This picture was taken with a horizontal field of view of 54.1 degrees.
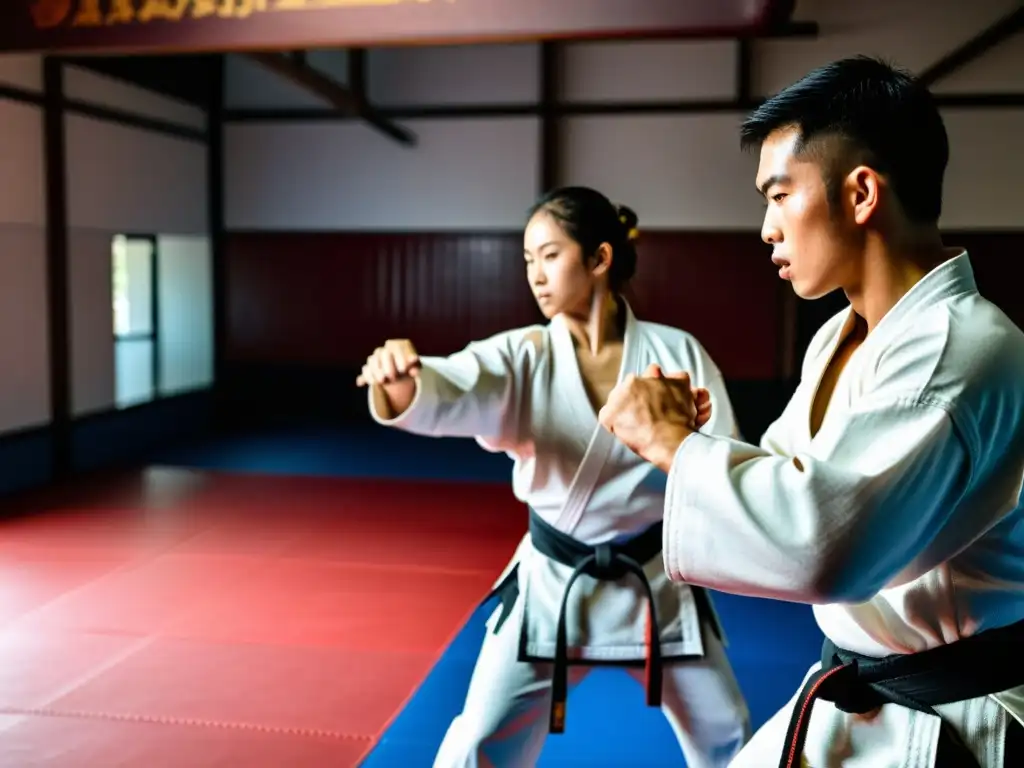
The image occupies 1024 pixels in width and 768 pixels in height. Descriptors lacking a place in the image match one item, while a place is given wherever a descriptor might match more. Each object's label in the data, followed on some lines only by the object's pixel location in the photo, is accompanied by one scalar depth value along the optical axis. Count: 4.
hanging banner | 2.91
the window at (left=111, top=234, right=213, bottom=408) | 7.81
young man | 0.91
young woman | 1.97
